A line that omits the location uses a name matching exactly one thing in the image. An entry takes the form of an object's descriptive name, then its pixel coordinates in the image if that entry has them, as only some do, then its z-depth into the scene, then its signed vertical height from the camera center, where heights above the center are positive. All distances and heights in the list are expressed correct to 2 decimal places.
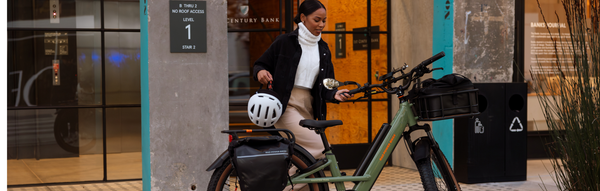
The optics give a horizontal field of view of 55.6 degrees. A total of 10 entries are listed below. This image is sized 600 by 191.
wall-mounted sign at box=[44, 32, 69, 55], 5.97 +0.50
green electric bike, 3.33 -0.44
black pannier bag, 3.12 -0.42
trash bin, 5.67 -0.54
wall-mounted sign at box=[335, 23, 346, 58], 6.55 +0.51
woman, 3.81 +0.11
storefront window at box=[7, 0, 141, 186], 5.97 +0.01
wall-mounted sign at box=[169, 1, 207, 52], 4.51 +0.50
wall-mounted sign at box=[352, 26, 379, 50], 6.61 +0.55
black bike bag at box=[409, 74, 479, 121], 3.44 -0.08
